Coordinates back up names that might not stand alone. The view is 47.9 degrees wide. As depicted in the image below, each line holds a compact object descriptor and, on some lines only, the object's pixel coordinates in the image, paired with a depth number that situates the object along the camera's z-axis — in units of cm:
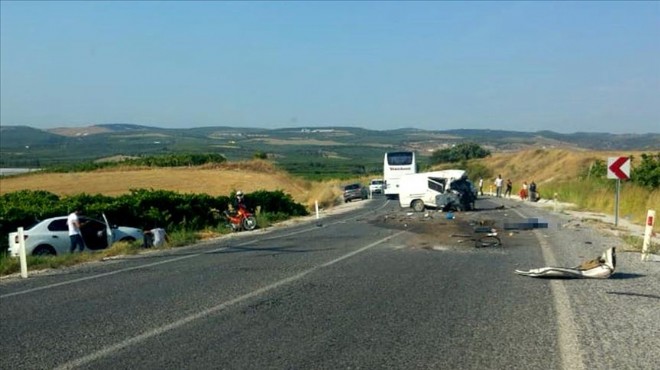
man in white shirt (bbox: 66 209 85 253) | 2031
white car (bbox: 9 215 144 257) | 2028
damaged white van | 3744
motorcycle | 3014
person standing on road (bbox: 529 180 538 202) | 5281
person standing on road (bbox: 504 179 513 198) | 6261
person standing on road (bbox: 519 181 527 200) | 5550
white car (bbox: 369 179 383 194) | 7636
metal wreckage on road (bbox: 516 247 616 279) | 1243
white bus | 5681
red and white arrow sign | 2606
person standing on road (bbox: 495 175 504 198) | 6300
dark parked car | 6519
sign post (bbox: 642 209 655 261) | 1527
